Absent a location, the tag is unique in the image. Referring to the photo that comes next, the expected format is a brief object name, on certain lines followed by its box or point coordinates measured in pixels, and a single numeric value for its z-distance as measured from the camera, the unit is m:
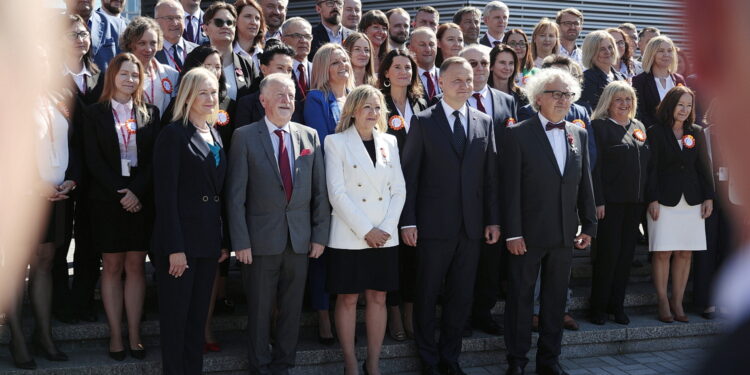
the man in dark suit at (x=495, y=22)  8.41
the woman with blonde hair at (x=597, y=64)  7.50
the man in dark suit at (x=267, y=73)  5.62
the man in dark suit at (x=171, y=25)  6.62
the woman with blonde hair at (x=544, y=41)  8.05
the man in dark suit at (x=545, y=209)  5.60
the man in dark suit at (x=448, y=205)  5.49
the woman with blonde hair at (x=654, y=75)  7.64
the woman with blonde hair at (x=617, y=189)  6.53
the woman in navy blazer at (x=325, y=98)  5.74
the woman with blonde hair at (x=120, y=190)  5.21
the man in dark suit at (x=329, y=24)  7.80
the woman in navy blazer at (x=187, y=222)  4.82
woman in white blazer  5.25
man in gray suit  5.06
